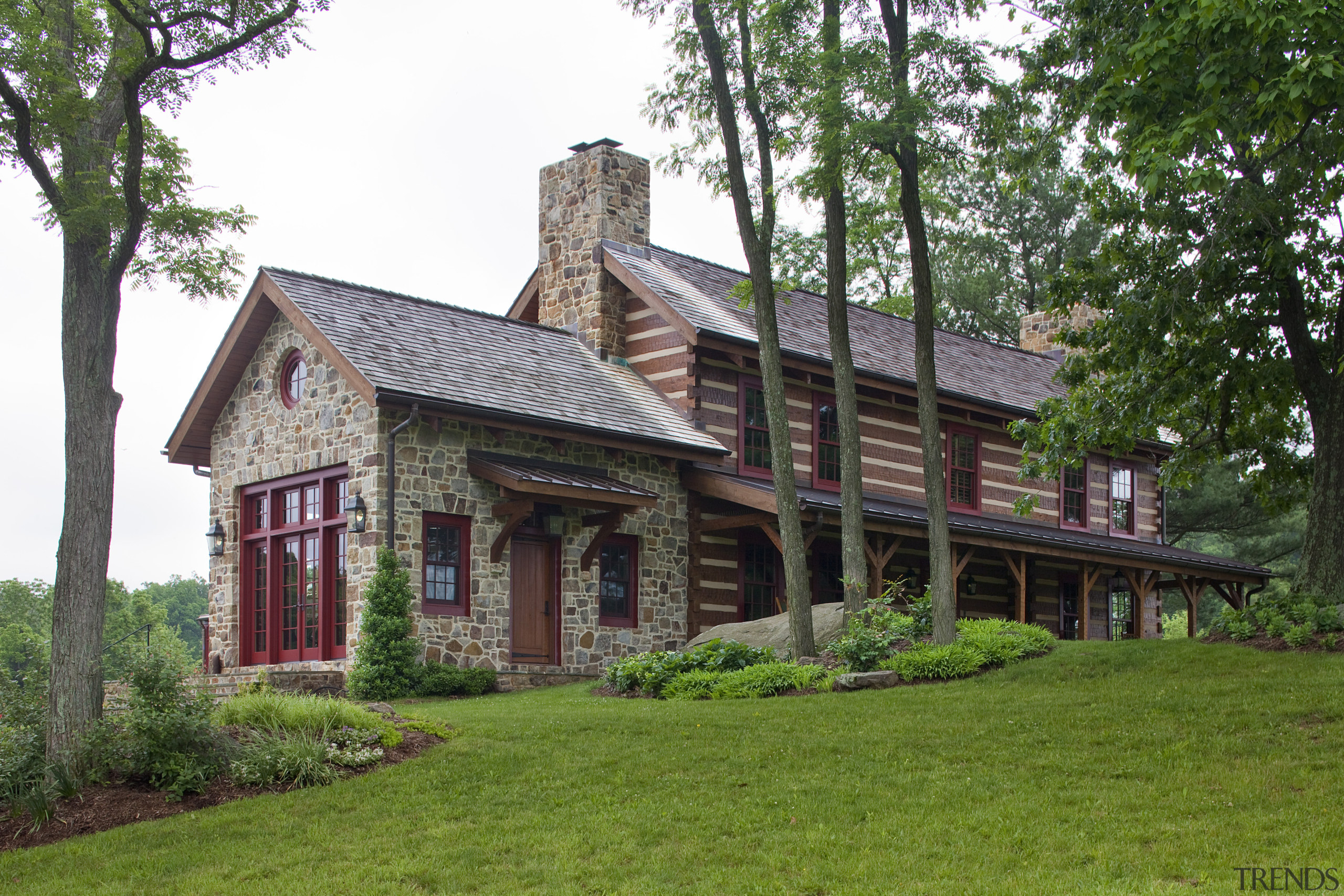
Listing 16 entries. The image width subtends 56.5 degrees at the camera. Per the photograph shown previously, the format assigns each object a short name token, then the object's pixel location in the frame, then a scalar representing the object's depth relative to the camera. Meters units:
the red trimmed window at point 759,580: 20.95
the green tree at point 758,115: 15.24
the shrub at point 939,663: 13.62
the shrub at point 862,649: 14.14
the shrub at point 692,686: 14.05
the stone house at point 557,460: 17.09
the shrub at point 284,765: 9.90
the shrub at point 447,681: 16.06
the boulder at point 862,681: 13.31
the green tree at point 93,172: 10.23
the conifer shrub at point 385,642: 15.84
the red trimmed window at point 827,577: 21.73
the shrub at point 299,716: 10.82
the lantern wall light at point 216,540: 19.53
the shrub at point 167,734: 9.85
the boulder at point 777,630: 16.14
